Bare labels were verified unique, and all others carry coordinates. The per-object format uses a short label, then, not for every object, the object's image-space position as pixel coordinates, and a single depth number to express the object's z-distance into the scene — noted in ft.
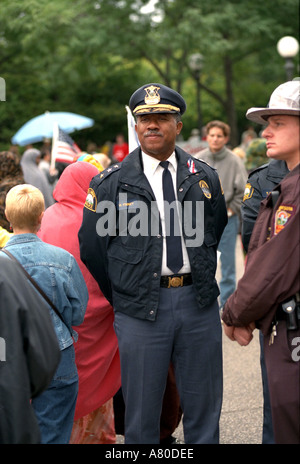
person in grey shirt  24.63
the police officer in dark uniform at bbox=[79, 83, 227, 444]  11.42
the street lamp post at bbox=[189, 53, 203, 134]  68.85
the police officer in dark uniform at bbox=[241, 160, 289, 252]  12.80
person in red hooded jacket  13.83
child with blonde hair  11.50
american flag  25.30
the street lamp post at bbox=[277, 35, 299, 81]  49.06
